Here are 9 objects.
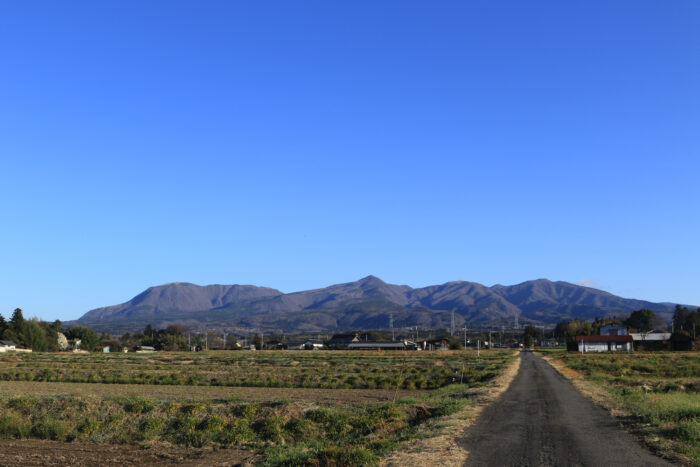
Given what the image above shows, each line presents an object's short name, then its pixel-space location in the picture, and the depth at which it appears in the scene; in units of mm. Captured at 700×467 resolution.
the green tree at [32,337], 154250
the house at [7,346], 136125
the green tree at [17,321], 156000
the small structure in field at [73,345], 177000
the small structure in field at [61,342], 171800
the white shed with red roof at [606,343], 147750
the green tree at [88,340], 177012
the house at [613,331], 162300
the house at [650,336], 174375
